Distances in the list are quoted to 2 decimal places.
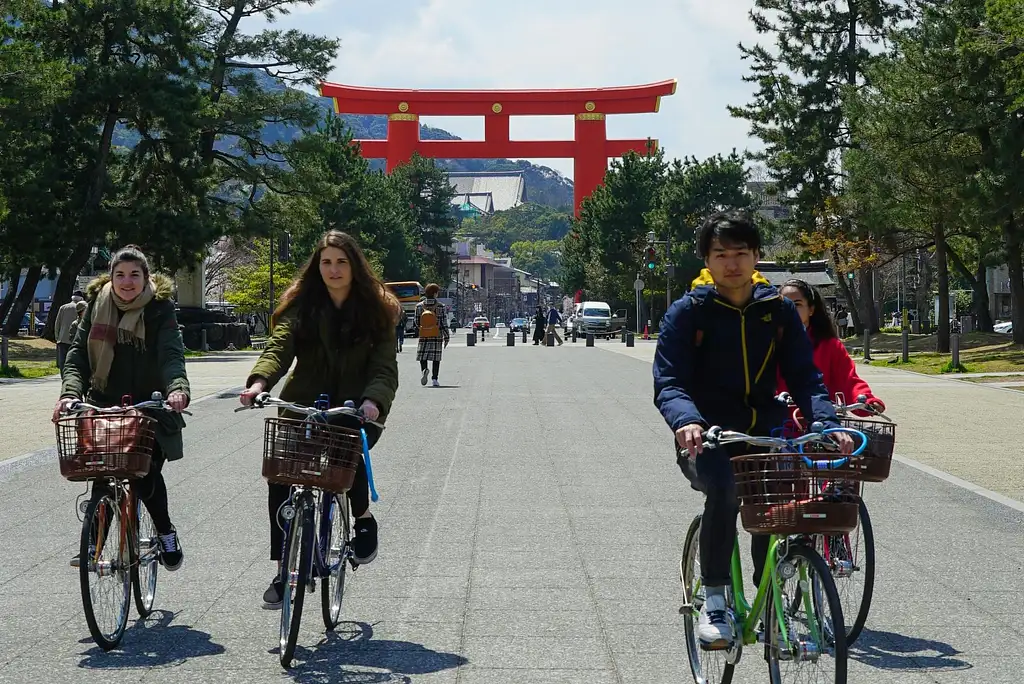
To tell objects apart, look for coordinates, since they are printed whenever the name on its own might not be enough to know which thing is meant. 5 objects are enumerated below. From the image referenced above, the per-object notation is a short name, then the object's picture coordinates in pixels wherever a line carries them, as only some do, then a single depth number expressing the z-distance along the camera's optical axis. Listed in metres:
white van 67.50
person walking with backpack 23.44
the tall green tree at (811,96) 48.47
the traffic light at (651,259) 50.96
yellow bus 72.06
